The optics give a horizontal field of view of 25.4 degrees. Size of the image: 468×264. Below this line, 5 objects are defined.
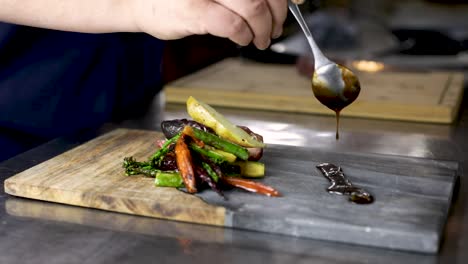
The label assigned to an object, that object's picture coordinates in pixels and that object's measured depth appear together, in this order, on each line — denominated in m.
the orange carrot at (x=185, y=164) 0.97
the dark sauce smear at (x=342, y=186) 0.95
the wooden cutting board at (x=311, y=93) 1.31
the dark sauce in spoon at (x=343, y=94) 1.11
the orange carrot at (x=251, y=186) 0.97
